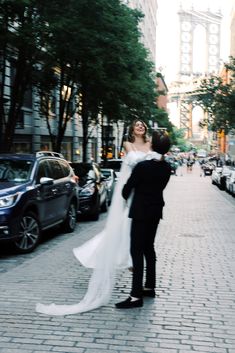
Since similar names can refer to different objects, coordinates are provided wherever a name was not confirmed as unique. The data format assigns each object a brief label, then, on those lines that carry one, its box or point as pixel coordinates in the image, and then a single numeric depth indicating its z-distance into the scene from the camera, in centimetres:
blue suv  815
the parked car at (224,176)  2715
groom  519
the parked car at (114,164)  2586
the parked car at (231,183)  2288
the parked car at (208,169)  5186
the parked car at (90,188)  1327
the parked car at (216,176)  2957
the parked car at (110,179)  1775
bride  533
